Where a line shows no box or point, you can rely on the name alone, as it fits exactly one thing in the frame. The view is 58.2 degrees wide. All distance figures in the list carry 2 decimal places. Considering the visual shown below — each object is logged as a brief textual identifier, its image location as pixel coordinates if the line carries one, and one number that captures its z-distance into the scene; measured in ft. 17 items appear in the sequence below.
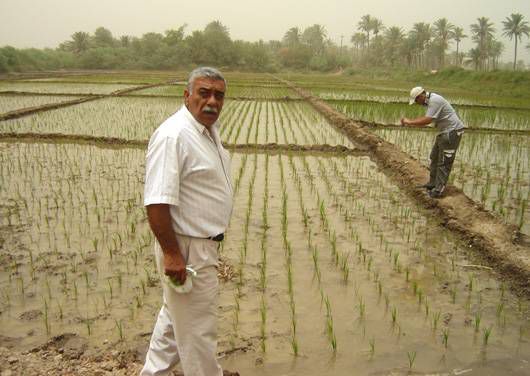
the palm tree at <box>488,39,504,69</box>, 200.38
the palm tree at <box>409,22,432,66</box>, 177.58
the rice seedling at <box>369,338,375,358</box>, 8.68
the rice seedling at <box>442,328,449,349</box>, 8.96
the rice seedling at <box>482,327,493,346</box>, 8.98
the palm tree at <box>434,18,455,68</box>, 175.70
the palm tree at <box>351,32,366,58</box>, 262.43
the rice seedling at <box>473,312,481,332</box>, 9.39
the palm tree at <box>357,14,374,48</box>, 233.76
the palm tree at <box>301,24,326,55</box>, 300.36
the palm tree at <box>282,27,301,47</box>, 280.92
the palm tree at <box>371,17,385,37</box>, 232.73
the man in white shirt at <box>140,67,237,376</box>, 5.68
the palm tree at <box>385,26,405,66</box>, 191.72
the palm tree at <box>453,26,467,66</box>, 189.69
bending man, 16.99
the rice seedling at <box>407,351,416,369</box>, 8.32
